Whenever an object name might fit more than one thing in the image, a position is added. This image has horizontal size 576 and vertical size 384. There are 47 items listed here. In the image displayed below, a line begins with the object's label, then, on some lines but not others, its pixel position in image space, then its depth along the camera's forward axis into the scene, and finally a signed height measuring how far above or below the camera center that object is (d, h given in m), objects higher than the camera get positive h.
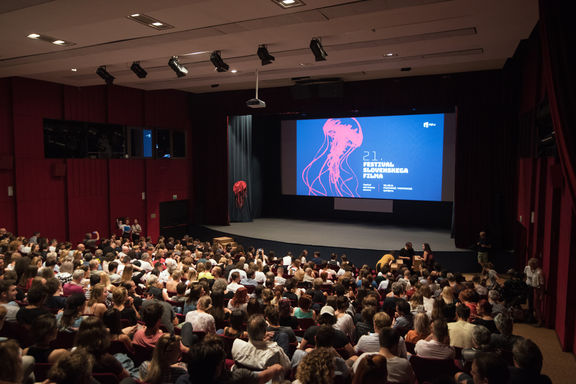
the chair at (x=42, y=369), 3.00 -1.46
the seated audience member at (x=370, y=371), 2.53 -1.25
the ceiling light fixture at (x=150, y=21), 5.91 +1.95
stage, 10.80 -2.32
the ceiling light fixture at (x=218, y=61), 7.89 +1.80
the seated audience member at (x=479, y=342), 3.54 -1.53
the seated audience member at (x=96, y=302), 4.32 -1.49
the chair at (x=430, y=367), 3.37 -1.64
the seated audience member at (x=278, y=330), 3.58 -1.51
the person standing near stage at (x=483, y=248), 10.08 -2.09
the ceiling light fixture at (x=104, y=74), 9.41 +1.86
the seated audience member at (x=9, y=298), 4.25 -1.46
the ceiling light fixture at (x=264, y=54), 7.37 +1.79
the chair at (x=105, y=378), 2.85 -1.46
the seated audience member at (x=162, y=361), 2.78 -1.34
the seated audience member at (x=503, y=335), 3.87 -1.62
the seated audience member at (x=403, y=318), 4.51 -1.72
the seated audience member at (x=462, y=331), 4.08 -1.65
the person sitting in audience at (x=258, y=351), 3.13 -1.42
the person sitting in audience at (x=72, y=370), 2.41 -1.19
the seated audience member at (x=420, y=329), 4.02 -1.59
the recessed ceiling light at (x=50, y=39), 6.69 +1.93
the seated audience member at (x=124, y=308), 4.41 -1.55
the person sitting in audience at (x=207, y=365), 2.55 -1.22
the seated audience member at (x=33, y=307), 3.87 -1.38
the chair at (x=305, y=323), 4.51 -1.72
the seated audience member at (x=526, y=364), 2.88 -1.41
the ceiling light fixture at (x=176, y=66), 8.24 +1.79
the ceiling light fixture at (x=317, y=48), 6.92 +1.79
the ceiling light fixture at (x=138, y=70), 9.00 +1.87
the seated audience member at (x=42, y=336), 3.14 -1.30
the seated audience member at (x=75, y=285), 5.52 -1.65
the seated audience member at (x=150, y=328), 3.48 -1.41
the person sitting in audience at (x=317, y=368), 2.47 -1.21
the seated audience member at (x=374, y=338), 3.62 -1.52
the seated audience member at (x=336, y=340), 3.57 -1.51
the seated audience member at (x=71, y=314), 3.91 -1.42
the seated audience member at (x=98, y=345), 2.96 -1.29
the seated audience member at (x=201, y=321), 4.08 -1.55
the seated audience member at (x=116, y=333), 3.55 -1.45
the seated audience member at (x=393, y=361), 3.05 -1.45
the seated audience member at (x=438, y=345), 3.55 -1.55
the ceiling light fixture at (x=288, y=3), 5.17 +1.89
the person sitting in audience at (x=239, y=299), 4.86 -1.60
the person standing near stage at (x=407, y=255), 9.59 -2.17
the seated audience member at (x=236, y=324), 3.81 -1.47
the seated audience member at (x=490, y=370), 2.65 -1.30
